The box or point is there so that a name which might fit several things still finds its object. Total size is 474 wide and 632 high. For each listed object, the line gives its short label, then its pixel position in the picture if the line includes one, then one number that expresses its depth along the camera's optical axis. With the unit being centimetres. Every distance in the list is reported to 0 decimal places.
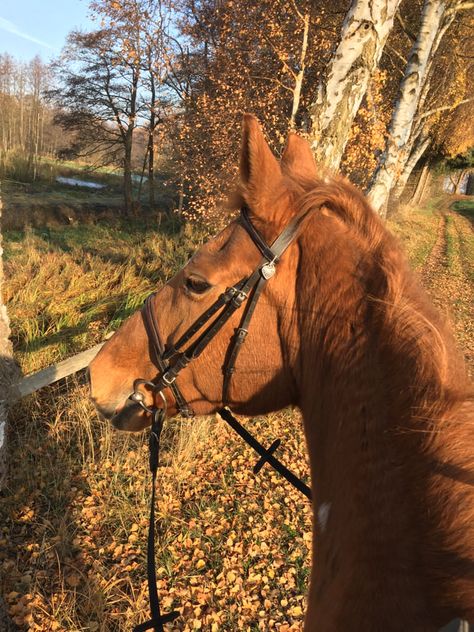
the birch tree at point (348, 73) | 525
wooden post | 314
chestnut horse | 108
